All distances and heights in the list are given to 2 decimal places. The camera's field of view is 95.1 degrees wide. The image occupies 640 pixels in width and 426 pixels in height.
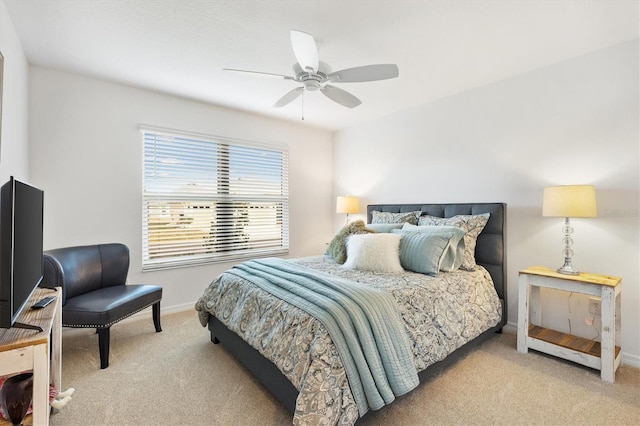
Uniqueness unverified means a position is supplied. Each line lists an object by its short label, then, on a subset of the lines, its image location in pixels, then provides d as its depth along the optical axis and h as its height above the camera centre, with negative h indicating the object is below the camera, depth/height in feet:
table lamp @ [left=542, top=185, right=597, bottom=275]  7.15 +0.20
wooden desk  3.41 -1.74
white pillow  8.35 -1.22
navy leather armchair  7.36 -2.35
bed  4.74 -2.49
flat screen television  3.55 -0.49
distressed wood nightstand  6.73 -2.95
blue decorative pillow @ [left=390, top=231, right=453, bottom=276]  8.02 -1.12
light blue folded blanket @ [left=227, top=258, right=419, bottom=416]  4.89 -2.18
